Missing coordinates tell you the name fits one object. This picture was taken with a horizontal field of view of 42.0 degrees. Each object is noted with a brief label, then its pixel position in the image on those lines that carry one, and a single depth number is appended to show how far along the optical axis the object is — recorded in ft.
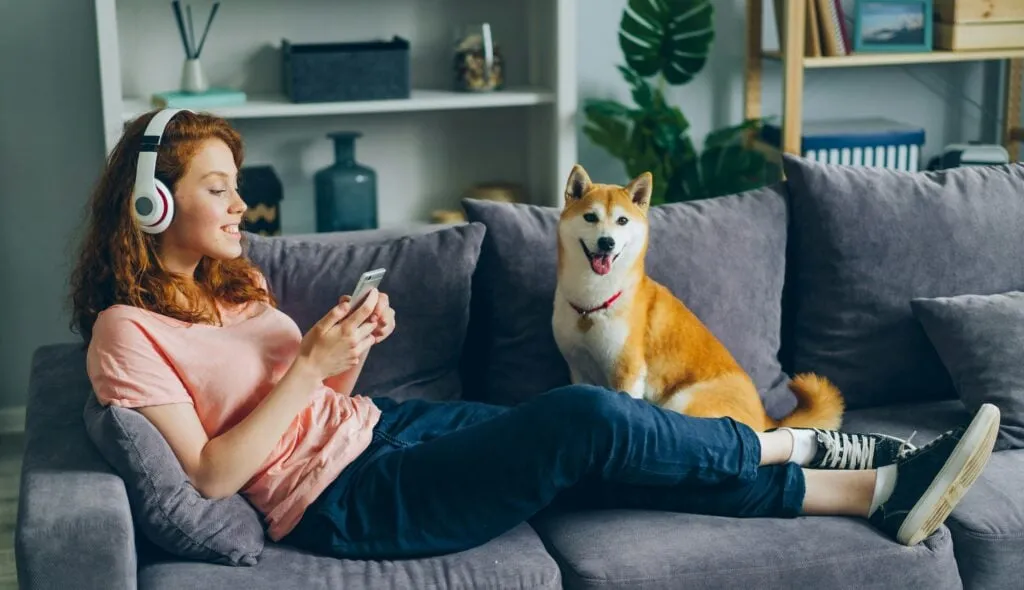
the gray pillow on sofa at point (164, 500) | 5.98
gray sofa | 6.23
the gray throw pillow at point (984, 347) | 7.63
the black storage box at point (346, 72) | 10.26
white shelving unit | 10.60
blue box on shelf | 11.25
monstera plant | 11.09
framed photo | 11.05
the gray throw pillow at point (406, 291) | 7.57
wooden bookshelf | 10.68
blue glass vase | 10.86
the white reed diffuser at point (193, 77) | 10.36
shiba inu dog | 7.11
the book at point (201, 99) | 10.14
